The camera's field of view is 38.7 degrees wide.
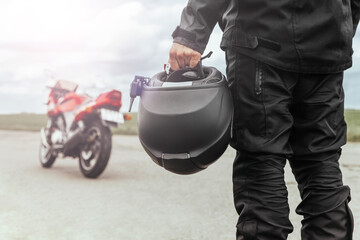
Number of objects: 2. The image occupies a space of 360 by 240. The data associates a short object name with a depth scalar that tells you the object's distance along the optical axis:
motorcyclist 1.91
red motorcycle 5.09
